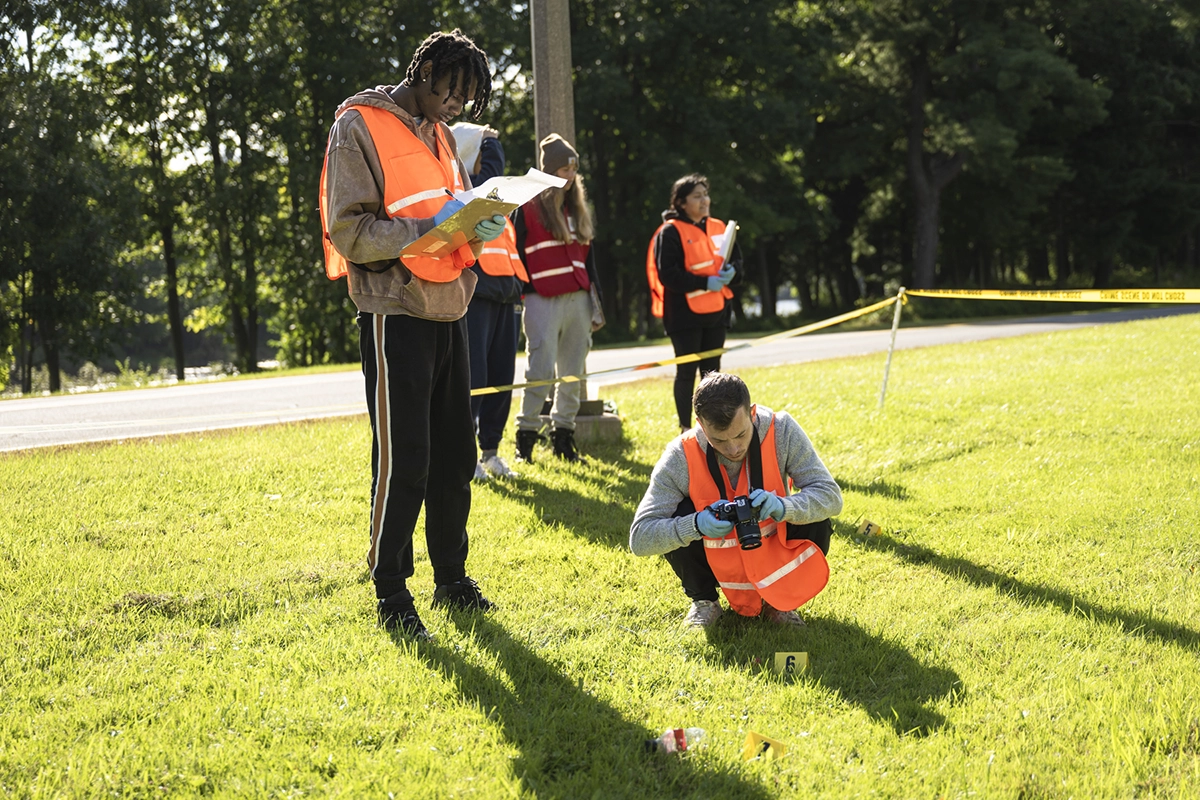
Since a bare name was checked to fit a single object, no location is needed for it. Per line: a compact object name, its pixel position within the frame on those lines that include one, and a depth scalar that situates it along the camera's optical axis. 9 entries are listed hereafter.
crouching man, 3.90
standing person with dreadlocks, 3.71
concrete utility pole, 7.86
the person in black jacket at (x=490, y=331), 6.19
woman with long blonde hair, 6.93
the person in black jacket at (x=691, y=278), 7.16
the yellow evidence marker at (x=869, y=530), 5.46
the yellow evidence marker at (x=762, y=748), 3.07
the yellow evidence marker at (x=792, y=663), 3.71
